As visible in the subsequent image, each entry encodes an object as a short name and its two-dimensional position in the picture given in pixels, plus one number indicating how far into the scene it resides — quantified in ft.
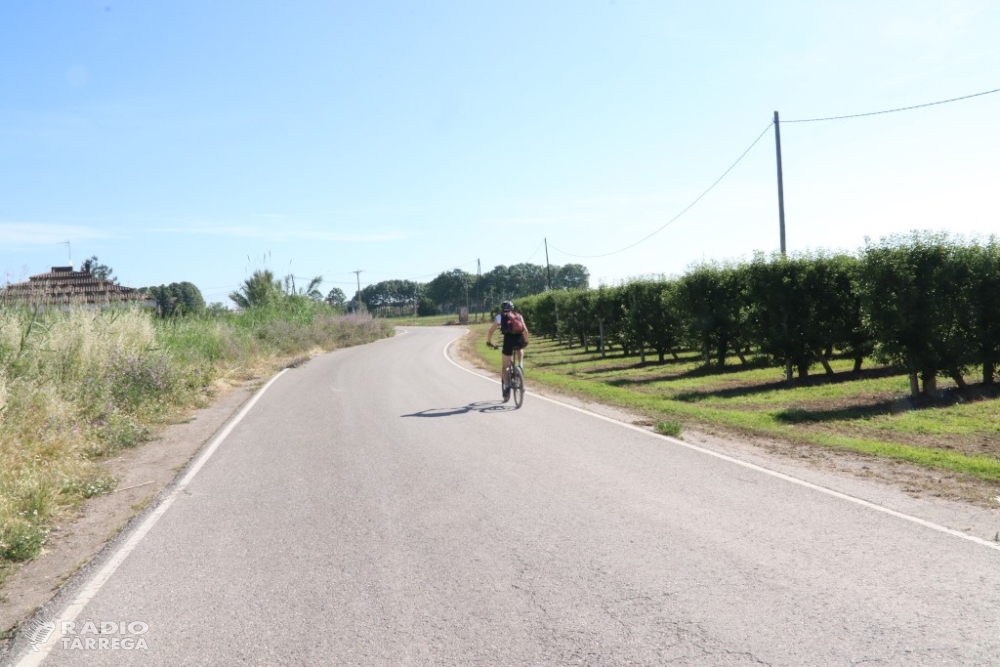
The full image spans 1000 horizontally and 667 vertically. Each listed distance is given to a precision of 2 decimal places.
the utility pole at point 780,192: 79.20
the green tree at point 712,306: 72.59
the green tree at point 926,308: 46.98
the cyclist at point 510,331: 46.55
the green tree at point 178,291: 214.90
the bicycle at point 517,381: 46.32
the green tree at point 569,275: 445.37
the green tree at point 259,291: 140.56
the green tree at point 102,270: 158.79
